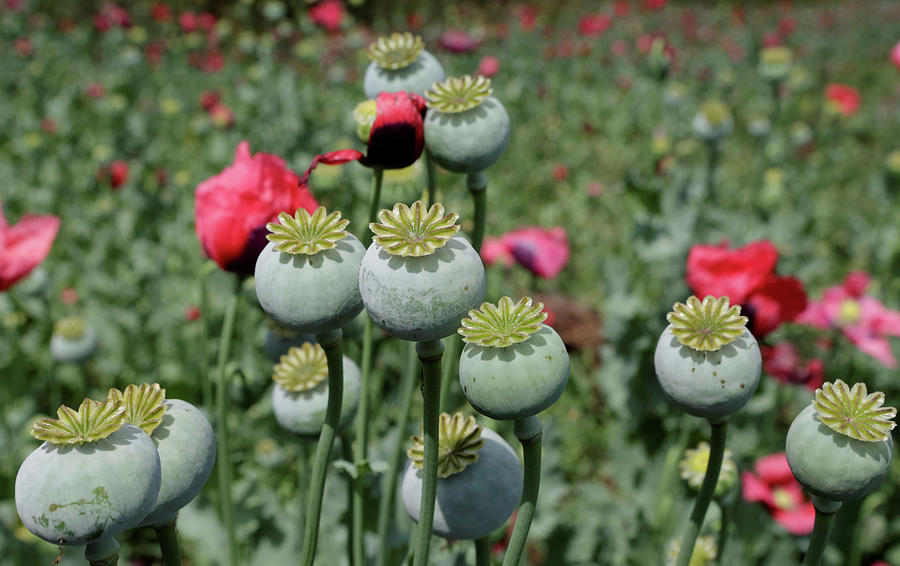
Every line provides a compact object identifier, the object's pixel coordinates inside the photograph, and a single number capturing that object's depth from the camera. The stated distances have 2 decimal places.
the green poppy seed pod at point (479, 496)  0.58
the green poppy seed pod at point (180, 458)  0.47
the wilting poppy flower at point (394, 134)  0.60
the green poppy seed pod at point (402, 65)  0.73
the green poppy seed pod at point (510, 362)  0.45
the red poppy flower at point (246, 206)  0.75
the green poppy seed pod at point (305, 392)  0.75
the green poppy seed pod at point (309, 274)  0.47
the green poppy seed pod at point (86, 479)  0.41
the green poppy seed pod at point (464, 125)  0.62
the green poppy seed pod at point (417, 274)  0.43
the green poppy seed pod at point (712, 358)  0.52
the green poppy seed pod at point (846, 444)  0.49
